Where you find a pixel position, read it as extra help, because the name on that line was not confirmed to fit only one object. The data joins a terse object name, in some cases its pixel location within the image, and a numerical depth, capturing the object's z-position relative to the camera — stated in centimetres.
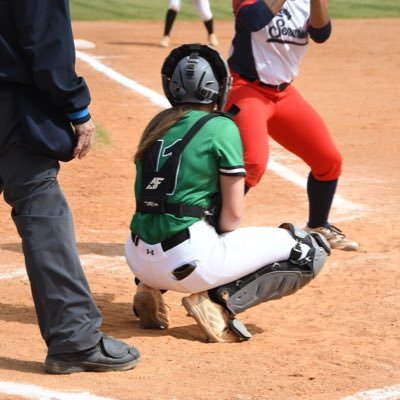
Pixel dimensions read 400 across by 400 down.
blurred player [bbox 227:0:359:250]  1275
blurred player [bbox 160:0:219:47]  3034
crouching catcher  1006
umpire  853
